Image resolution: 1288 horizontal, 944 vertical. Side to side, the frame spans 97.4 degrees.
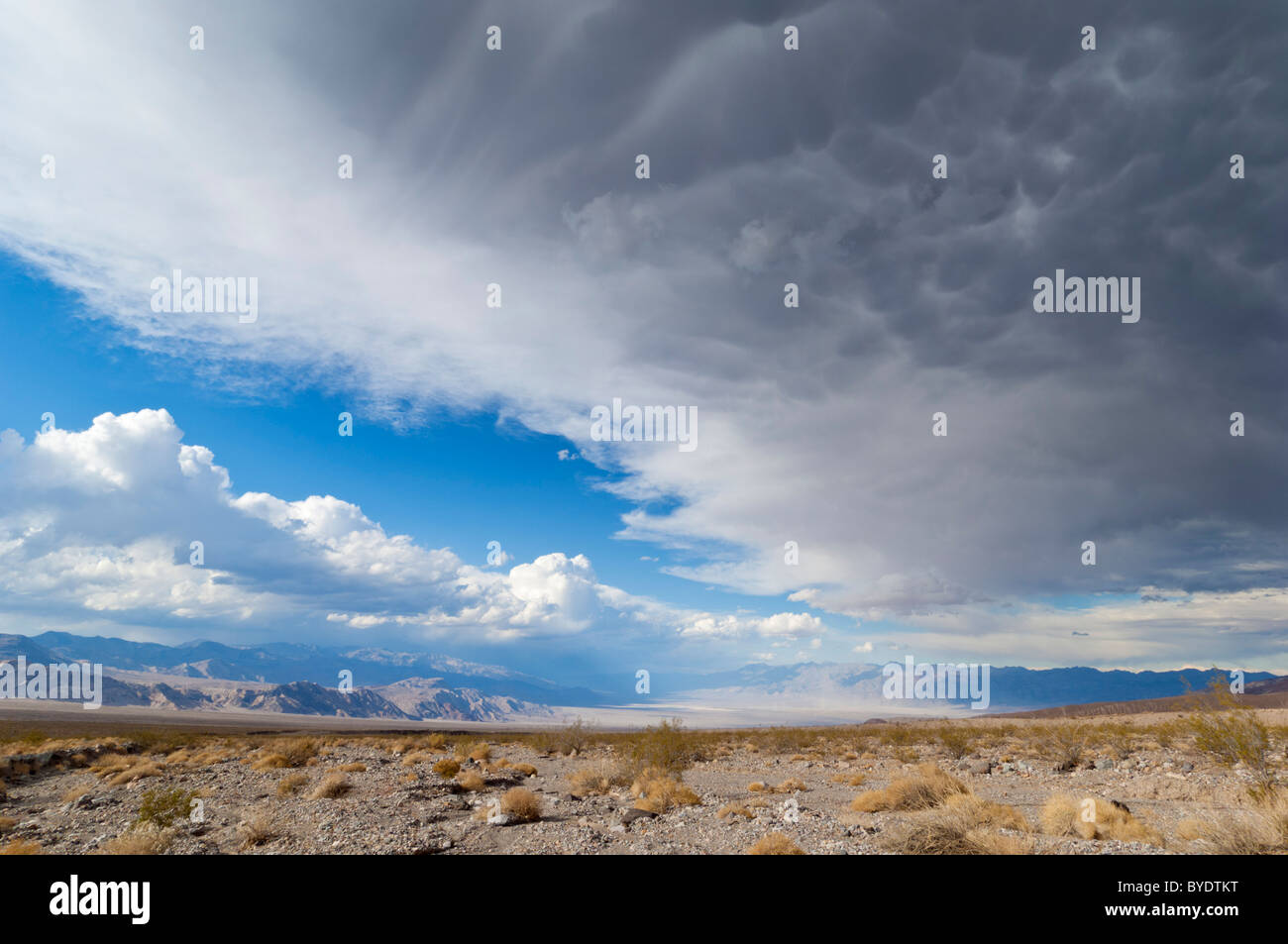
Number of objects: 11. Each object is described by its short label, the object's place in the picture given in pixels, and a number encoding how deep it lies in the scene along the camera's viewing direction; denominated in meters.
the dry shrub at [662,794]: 16.16
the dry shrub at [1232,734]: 15.36
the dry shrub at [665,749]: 24.14
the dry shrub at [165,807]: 13.65
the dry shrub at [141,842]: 11.41
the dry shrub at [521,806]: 14.62
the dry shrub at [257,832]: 12.65
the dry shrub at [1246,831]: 9.44
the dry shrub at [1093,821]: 10.82
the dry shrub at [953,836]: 9.90
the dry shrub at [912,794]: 15.16
